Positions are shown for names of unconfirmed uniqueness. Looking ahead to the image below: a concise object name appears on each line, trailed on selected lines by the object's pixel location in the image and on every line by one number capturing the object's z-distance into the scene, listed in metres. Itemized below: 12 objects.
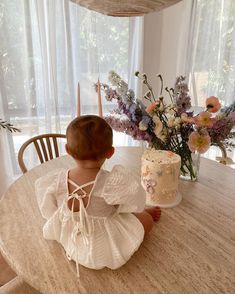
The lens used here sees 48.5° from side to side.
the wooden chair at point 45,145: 1.71
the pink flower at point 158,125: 1.00
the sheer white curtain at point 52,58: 1.94
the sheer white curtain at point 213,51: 2.21
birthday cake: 0.98
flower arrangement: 1.00
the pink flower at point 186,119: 0.99
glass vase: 1.18
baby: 0.74
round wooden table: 0.68
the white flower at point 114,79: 1.06
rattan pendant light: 0.91
